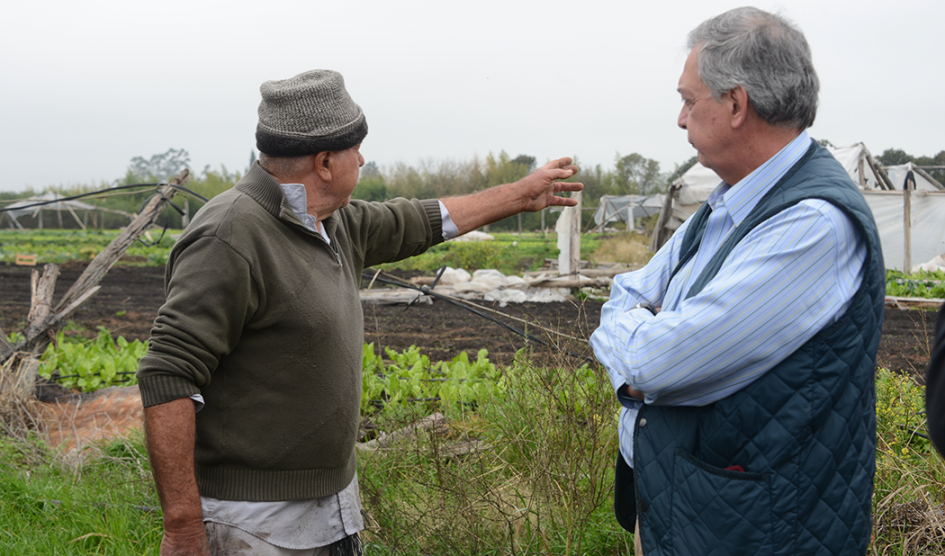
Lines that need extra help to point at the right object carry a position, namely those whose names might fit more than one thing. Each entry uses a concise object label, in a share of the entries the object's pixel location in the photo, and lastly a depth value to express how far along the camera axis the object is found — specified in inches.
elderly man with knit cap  68.1
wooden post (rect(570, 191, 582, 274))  467.2
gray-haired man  54.8
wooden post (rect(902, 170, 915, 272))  573.9
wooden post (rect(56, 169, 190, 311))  204.4
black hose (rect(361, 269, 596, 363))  135.3
